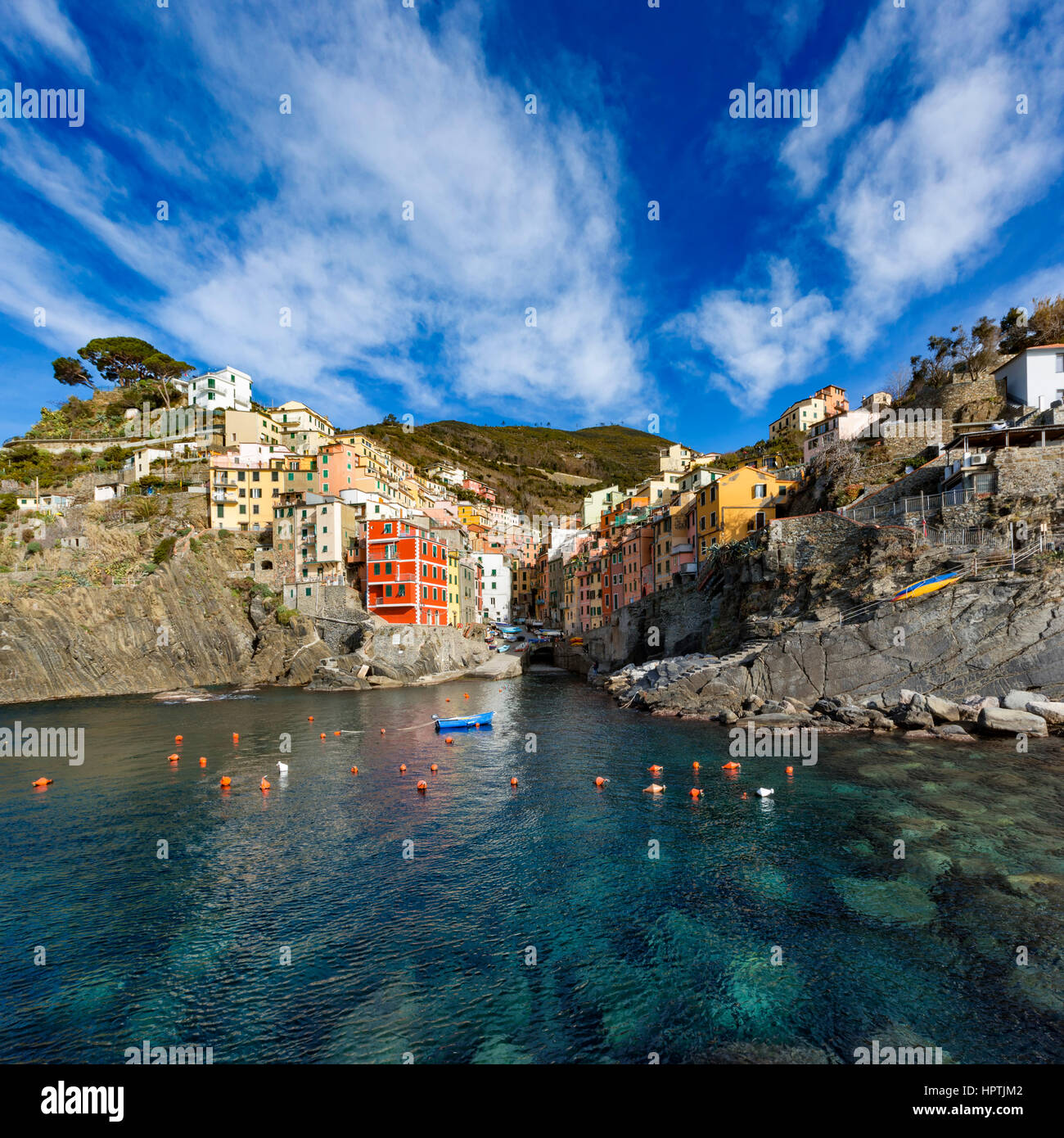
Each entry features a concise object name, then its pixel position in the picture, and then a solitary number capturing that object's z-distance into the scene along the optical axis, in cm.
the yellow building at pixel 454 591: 7694
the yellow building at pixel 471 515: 11456
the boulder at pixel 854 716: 3122
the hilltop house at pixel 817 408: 10338
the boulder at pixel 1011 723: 2697
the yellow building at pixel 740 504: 5416
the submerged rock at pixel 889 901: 1340
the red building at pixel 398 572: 6756
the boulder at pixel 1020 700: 2878
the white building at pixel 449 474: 13875
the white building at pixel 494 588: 10612
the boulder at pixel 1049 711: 2745
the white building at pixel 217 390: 9719
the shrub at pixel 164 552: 7075
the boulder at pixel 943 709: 2949
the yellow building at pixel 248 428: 9056
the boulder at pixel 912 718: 2933
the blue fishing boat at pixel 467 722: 3706
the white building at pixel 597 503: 11494
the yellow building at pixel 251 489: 7612
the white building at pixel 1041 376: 4709
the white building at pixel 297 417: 10212
